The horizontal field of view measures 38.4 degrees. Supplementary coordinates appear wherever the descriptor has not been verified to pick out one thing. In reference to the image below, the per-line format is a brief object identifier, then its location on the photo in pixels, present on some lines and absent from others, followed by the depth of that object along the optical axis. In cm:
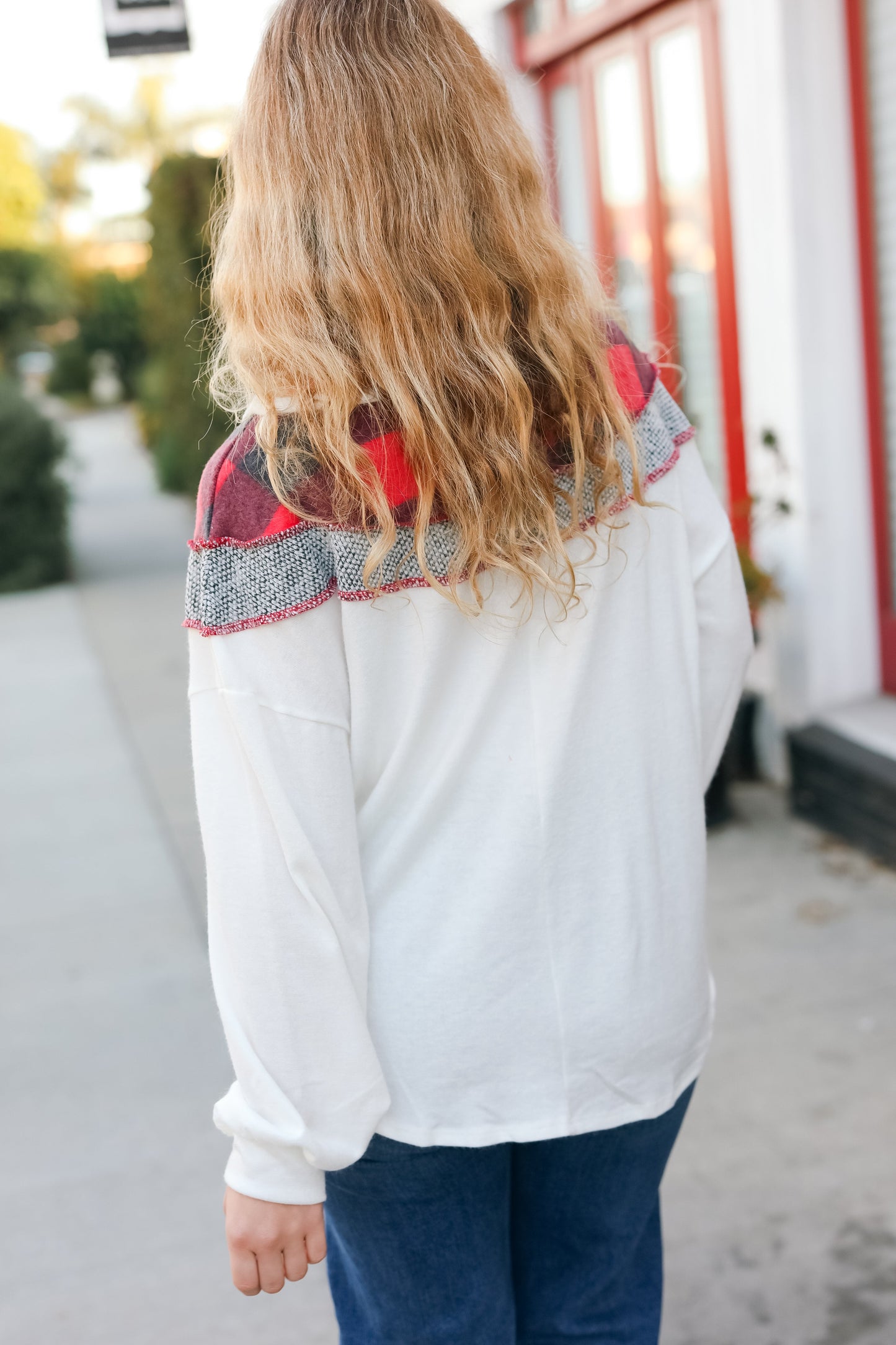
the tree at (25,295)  2447
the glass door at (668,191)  449
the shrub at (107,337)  2622
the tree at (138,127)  3894
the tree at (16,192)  3247
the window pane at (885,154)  370
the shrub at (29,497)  962
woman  108
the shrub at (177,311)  1029
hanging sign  391
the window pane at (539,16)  529
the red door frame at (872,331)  378
